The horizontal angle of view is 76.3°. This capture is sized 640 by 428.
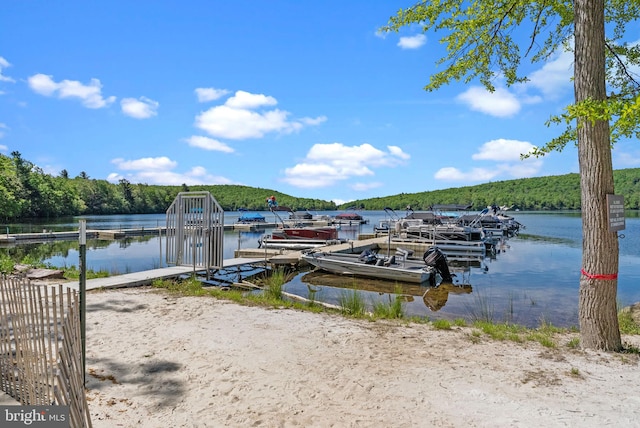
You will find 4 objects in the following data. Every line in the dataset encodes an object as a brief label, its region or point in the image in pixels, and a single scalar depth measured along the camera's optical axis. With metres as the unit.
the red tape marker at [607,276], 5.61
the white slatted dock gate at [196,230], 11.52
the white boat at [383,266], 14.48
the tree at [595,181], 5.57
